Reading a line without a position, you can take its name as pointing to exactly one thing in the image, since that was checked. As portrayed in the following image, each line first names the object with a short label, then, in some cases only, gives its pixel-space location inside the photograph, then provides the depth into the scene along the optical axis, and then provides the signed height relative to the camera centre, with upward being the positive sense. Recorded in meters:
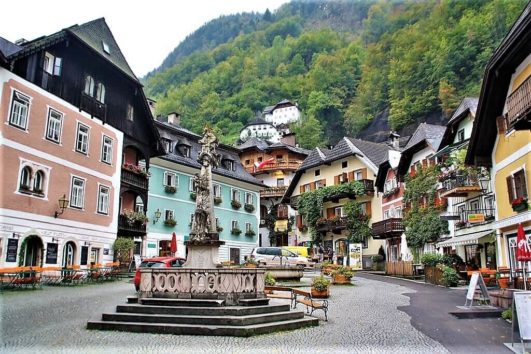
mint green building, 37.62 +5.78
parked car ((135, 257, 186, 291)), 18.34 +0.19
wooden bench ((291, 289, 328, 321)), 13.05 -0.95
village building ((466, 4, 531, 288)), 18.72 +5.59
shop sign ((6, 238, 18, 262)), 20.16 +0.68
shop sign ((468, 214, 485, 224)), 25.82 +2.59
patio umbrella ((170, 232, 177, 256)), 25.37 +1.06
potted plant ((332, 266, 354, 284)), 25.09 -0.40
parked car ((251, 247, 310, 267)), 33.59 +0.78
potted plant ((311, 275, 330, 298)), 17.30 -0.69
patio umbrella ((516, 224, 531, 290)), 12.99 +0.47
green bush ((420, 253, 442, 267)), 27.70 +0.52
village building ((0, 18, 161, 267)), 20.83 +5.88
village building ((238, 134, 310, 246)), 57.25 +11.47
